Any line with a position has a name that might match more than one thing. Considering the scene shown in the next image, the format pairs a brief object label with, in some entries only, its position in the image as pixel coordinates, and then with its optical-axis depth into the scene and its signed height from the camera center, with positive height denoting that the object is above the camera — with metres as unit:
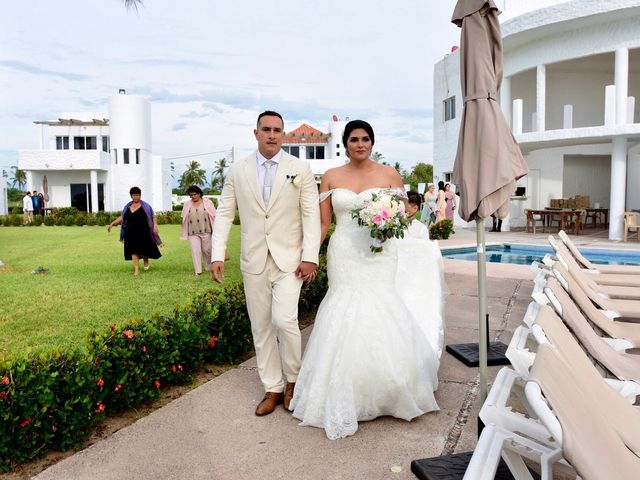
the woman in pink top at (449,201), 18.38 +0.19
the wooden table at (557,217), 18.03 -0.39
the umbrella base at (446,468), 2.95 -1.46
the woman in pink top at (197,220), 10.77 -0.25
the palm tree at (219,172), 95.00 +6.51
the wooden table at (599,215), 20.84 -0.38
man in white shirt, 28.73 -0.03
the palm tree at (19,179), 92.09 +5.34
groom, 3.96 -0.22
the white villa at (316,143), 46.78 +5.66
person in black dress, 10.80 -0.44
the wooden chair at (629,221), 15.61 -0.43
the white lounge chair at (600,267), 7.21 -0.83
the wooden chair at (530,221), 19.00 -0.52
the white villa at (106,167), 36.50 +2.83
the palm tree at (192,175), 95.75 +5.80
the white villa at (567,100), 15.77 +4.08
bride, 3.68 -0.90
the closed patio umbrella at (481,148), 3.12 +0.34
